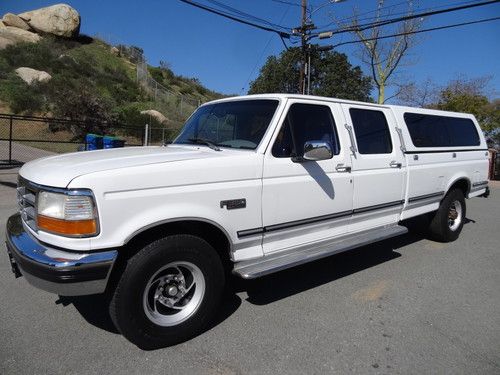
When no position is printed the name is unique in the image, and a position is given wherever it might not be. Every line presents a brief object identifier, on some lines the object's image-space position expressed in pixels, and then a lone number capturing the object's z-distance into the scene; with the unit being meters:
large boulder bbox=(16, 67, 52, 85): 27.12
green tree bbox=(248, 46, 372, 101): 35.75
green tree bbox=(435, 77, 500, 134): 21.81
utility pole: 22.32
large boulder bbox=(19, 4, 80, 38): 40.25
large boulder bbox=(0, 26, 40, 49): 35.72
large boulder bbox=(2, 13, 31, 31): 39.61
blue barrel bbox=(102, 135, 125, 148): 13.26
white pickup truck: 2.86
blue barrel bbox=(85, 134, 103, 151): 13.32
